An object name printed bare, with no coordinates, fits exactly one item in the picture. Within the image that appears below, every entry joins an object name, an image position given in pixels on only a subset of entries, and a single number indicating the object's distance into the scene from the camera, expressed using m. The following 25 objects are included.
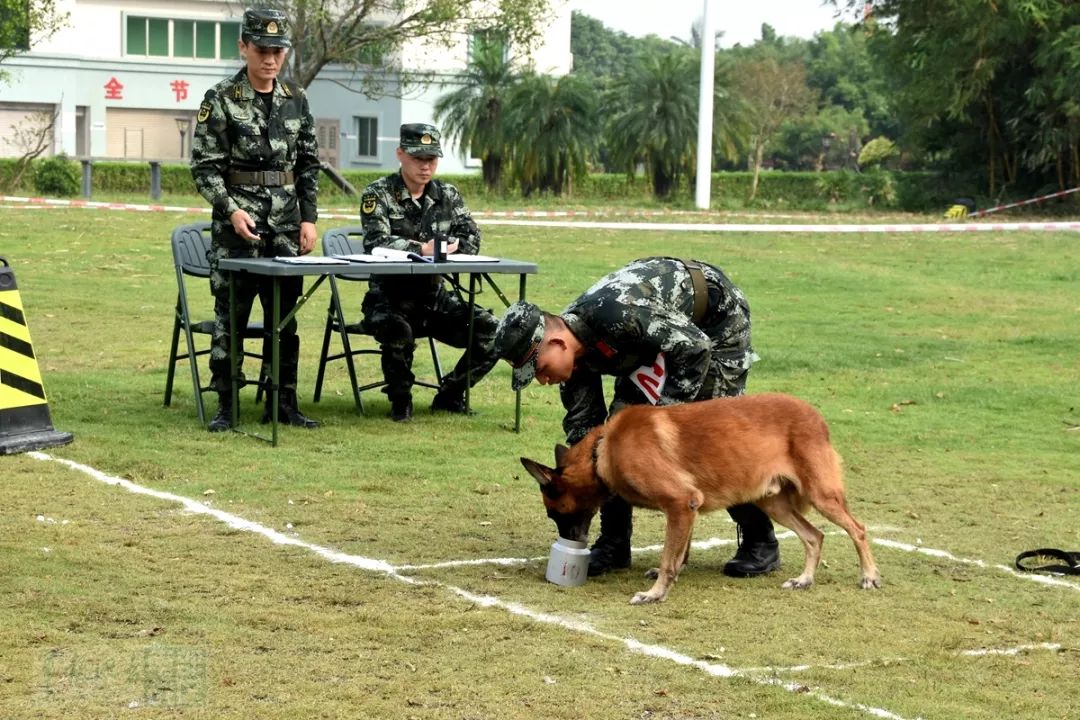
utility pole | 37.75
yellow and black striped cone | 9.22
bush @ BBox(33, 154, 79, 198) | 41.84
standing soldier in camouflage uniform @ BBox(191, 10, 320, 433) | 9.78
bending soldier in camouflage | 6.45
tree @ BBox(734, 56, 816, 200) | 67.81
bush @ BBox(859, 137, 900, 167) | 72.50
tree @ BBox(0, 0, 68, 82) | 36.31
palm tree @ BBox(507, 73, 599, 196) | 44.50
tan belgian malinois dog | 6.37
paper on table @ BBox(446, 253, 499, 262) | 10.13
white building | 64.19
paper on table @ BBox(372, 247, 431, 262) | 9.93
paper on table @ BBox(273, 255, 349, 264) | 9.48
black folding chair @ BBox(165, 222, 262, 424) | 10.23
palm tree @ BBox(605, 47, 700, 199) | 44.56
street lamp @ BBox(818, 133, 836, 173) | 86.06
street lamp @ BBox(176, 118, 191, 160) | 66.74
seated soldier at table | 10.52
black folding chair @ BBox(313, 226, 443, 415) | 10.75
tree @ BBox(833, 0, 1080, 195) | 36.84
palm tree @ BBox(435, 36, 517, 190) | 46.62
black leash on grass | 7.16
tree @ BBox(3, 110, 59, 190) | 60.47
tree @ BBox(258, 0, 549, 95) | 44.03
